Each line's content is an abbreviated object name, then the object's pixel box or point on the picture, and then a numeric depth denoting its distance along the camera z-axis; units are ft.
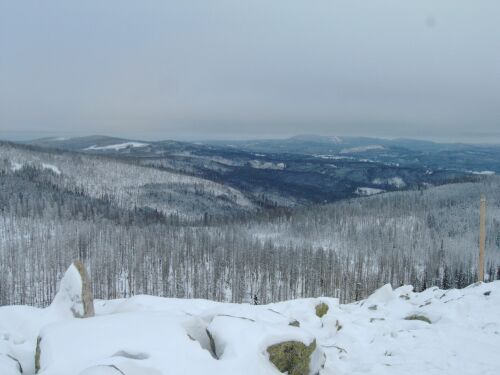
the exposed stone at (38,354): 35.35
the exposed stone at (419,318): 60.20
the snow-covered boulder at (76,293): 50.03
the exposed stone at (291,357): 37.19
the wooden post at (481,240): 81.71
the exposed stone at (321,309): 66.63
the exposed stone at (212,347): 37.66
